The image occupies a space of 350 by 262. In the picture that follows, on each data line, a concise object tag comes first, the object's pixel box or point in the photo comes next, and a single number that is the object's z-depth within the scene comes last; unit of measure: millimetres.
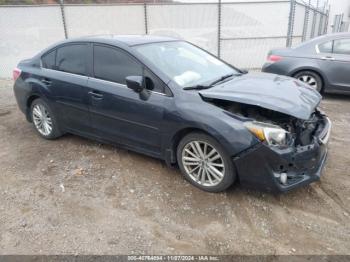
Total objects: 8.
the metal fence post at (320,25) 16109
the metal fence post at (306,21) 11440
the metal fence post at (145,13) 10317
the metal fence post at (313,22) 13464
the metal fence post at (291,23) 10500
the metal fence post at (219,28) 10480
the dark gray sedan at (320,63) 7086
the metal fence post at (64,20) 9992
